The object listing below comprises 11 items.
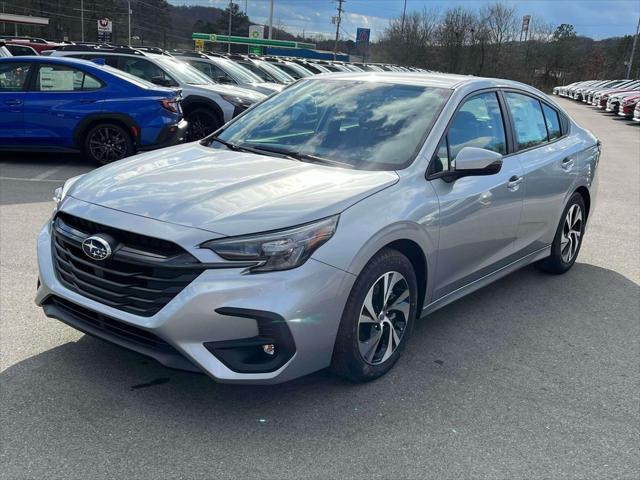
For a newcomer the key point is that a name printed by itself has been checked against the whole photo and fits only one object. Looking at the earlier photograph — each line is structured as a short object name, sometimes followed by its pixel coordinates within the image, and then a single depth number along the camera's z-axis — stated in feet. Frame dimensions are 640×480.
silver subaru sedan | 9.41
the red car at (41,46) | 69.63
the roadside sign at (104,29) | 129.90
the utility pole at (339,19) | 280.10
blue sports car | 31.35
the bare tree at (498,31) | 240.53
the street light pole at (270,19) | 196.91
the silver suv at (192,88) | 38.32
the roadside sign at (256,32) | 258.98
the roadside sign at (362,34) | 207.51
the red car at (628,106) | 91.22
